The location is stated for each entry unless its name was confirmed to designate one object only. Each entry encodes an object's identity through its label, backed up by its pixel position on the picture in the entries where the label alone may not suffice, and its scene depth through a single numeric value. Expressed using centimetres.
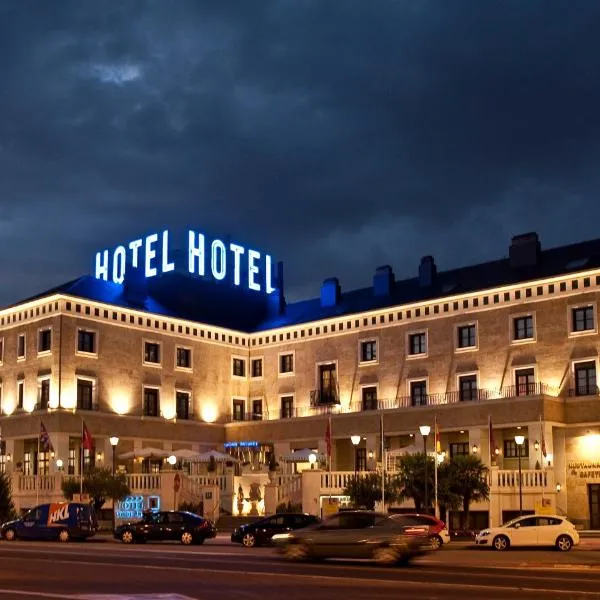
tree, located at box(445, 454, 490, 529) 4238
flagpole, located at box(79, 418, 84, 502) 4788
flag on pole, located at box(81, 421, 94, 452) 4809
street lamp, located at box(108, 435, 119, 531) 4839
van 4041
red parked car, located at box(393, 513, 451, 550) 3239
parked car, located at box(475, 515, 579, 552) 3294
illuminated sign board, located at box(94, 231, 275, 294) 7119
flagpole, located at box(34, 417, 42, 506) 5241
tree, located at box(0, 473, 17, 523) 4816
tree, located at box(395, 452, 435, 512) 4259
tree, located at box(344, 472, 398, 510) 4362
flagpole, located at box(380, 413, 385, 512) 4300
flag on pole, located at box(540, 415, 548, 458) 4800
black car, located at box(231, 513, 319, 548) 3622
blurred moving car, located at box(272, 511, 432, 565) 2509
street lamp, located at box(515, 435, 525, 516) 4253
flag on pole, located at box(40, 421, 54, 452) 4838
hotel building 5156
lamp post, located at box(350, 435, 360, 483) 4569
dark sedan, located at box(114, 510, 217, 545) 3825
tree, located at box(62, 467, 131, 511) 4847
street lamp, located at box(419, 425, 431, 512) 4175
